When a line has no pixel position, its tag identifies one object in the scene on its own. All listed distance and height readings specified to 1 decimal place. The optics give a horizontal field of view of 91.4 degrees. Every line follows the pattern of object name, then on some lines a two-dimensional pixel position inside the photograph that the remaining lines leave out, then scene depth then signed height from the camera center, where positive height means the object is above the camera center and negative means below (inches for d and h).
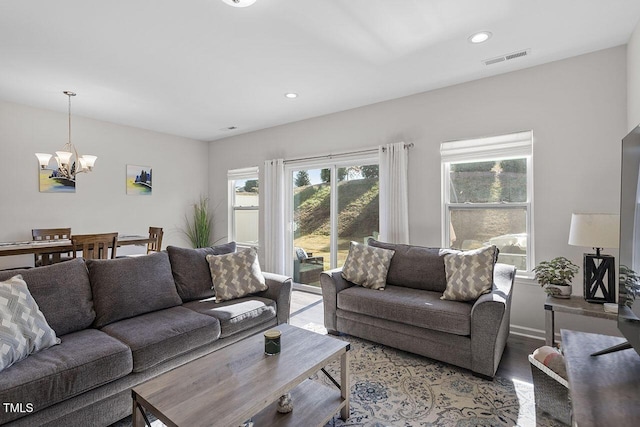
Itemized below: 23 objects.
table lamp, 89.2 -9.9
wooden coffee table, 51.1 -32.0
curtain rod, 153.2 +31.4
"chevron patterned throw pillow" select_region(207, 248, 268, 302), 110.6 -23.2
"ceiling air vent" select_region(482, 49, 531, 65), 108.0 +54.8
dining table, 114.0 -12.7
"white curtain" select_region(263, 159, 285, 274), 194.7 -2.6
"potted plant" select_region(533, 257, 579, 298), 100.3 -21.9
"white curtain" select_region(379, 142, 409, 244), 147.1 +8.5
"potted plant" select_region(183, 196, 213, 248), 228.7 -10.6
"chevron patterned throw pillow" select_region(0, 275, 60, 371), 62.5 -24.1
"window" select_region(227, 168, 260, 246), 218.7 +4.5
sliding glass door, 169.0 -0.2
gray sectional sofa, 61.1 -30.8
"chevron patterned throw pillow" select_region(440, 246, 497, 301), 101.0 -21.6
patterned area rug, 73.0 -48.9
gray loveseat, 89.7 -33.1
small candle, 69.4 -29.4
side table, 88.4 -28.9
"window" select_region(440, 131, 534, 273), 123.0 +6.5
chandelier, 136.9 +24.6
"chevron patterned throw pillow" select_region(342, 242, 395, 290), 123.2 -22.2
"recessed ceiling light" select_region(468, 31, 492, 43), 96.0 +54.6
